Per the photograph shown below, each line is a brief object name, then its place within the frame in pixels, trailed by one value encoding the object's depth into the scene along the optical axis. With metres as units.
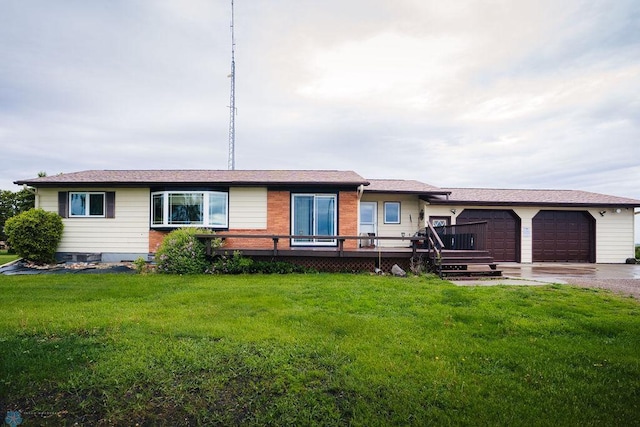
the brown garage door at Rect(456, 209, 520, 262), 16.05
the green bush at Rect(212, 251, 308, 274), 10.81
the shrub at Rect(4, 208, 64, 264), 11.65
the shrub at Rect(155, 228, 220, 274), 10.43
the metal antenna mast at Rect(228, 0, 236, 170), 20.28
